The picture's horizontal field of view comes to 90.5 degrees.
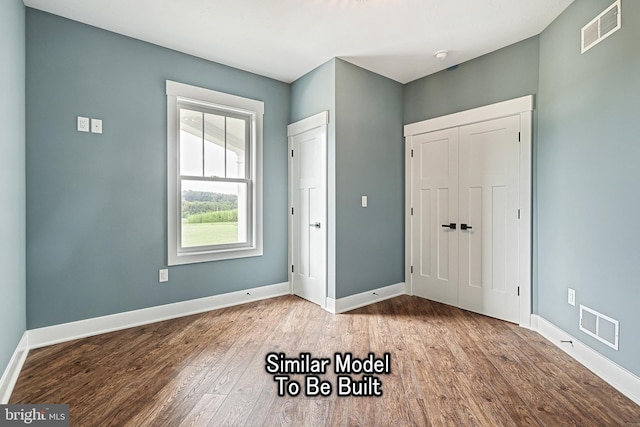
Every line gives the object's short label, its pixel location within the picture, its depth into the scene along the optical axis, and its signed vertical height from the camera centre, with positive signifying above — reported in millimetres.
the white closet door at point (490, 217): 3055 -87
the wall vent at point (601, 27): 2037 +1239
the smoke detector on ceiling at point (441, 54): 3215 +1585
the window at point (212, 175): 3213 +376
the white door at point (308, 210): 3541 -14
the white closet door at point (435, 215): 3559 -76
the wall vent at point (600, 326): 2039 -797
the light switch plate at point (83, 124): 2706 +728
